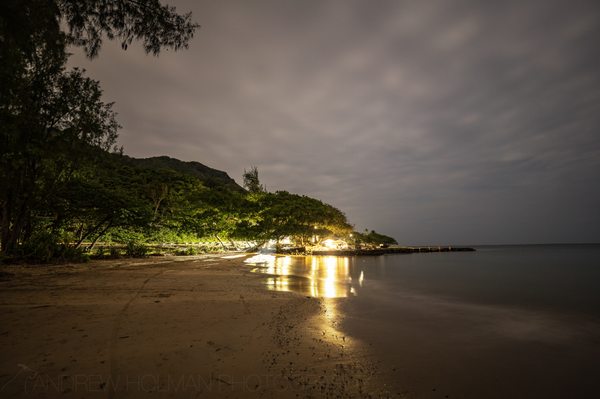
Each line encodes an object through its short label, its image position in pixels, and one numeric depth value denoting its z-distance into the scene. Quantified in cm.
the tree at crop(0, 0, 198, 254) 519
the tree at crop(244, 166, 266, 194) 5150
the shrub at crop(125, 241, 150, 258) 2281
